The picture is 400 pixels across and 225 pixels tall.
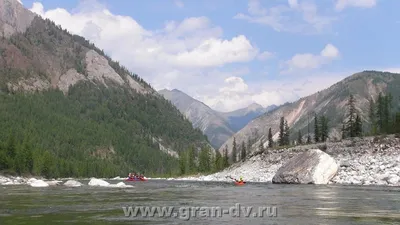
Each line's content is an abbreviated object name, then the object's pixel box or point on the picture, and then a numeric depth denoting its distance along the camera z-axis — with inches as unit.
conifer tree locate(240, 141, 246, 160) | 6654.5
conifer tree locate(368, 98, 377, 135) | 5065.0
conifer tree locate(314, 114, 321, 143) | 5551.2
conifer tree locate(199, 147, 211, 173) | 6808.6
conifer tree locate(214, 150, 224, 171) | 6307.1
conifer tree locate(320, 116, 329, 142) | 5521.7
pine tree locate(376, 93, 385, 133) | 5068.9
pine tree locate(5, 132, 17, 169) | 5098.4
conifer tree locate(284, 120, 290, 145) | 6225.4
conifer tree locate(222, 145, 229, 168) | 6335.6
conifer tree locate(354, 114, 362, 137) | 4894.2
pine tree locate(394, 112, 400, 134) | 4117.9
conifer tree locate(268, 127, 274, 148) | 6202.8
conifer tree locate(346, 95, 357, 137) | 4918.8
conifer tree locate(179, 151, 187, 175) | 7032.5
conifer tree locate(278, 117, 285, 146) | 6200.8
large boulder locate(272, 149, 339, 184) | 3181.6
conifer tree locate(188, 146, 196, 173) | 6984.7
